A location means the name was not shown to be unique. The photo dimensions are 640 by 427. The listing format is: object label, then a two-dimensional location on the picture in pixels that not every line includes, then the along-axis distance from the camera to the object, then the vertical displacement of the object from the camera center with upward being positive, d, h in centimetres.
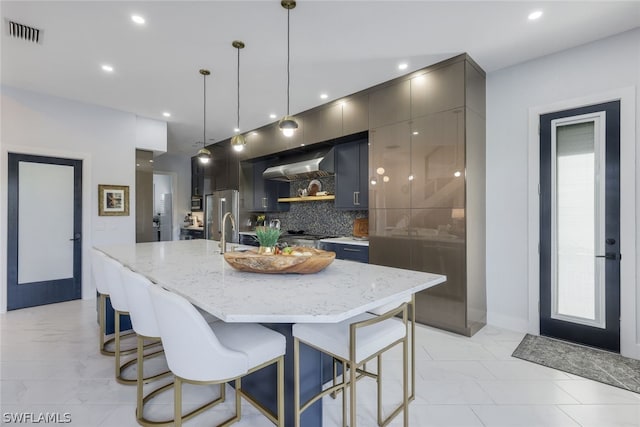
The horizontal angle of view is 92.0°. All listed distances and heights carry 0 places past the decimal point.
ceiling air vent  255 +154
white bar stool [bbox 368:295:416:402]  172 -60
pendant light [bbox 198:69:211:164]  341 +155
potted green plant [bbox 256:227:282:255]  220 -18
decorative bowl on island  183 -30
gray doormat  227 -122
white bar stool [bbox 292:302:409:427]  137 -62
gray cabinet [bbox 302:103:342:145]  420 +127
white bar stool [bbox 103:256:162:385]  210 -58
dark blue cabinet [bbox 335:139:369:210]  409 +52
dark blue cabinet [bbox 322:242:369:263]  392 -50
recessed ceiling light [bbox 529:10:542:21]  237 +154
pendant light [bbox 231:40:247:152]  312 +72
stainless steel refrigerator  598 +7
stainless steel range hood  443 +68
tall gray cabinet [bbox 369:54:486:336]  304 +30
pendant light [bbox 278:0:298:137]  256 +74
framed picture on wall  451 +21
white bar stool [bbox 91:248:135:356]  248 -61
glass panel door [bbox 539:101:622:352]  271 -12
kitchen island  122 -38
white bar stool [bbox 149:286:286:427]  126 -61
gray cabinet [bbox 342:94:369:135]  387 +127
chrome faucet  279 -28
